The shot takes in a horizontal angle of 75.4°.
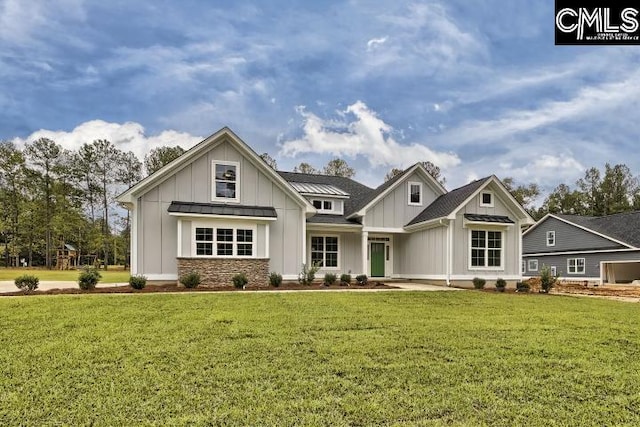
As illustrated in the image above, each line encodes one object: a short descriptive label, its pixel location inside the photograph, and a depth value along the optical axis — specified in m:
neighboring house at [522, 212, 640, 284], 26.67
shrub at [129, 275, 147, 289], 13.02
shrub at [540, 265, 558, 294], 15.52
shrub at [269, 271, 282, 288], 14.85
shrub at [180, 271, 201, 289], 13.80
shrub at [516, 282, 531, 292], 15.96
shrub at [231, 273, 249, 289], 14.01
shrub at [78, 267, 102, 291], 12.61
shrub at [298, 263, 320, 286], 15.78
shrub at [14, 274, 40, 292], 12.30
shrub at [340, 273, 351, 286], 16.73
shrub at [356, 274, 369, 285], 16.84
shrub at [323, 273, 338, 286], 15.80
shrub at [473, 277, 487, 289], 16.38
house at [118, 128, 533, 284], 15.09
